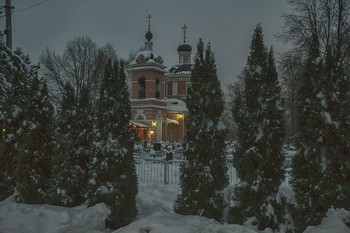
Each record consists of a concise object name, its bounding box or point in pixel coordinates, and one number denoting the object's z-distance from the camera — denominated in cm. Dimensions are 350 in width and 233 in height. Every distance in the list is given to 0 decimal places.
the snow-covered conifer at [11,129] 873
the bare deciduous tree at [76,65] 3494
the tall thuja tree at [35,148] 802
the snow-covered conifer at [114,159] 710
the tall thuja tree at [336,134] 591
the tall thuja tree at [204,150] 680
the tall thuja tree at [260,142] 638
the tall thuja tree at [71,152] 804
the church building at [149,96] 3931
